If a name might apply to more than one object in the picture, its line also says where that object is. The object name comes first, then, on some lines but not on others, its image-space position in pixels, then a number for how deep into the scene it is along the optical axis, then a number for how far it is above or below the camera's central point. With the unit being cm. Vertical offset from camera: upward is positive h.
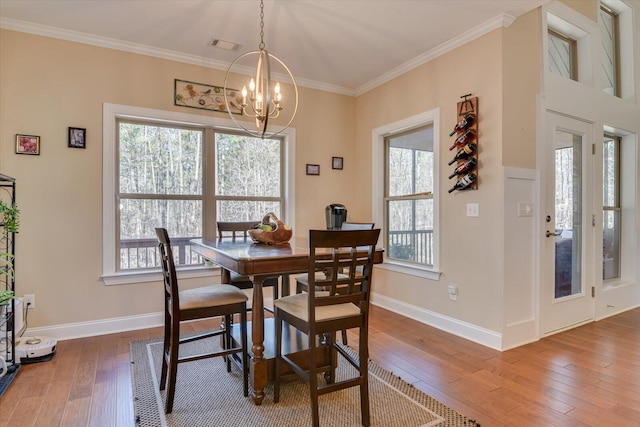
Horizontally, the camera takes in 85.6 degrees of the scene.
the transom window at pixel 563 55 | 334 +160
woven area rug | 184 -110
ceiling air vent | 323 +162
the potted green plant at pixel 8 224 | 216 -7
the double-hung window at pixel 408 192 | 354 +25
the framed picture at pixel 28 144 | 287 +58
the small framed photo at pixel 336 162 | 445 +67
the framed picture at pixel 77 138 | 306 +68
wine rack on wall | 301 +62
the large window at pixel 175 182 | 329 +34
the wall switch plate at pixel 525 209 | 292 +5
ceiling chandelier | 228 +82
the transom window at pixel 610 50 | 390 +190
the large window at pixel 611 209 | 387 +6
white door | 311 -11
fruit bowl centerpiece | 243 -13
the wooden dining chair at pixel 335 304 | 168 -50
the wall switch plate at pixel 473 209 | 302 +5
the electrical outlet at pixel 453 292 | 320 -73
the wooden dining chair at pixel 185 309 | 190 -55
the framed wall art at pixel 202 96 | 354 +124
